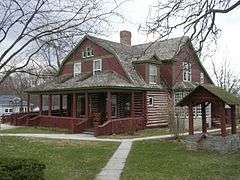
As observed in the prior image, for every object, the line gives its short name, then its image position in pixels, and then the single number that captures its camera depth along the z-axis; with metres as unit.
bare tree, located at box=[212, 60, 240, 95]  37.97
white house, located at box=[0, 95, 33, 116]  53.06
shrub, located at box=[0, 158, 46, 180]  6.38
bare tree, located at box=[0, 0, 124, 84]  6.57
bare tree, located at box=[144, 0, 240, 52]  9.46
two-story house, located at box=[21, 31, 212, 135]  19.57
